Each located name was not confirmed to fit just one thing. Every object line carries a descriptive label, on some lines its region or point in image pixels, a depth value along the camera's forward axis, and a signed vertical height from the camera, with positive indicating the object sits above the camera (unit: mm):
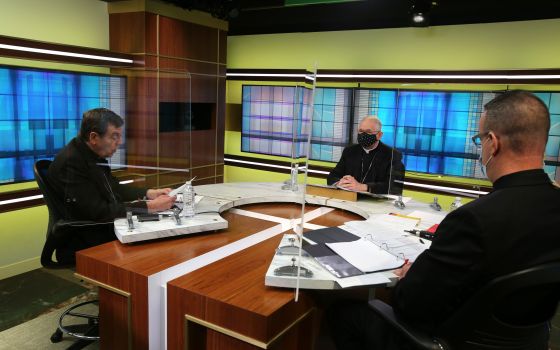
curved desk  1612 -694
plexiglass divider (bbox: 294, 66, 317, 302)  1589 -4
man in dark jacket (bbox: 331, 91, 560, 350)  1335 -319
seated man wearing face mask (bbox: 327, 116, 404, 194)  3400 -316
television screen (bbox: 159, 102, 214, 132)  4257 +6
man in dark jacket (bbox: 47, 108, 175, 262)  2387 -393
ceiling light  3914 +1048
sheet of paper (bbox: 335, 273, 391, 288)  1695 -616
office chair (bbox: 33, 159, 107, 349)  2371 -616
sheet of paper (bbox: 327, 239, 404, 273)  1855 -590
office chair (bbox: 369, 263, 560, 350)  1250 -602
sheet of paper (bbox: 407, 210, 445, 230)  2596 -577
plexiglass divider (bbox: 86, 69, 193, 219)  2857 -123
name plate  3201 -515
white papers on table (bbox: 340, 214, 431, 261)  2121 -583
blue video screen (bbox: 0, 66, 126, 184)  3260 +16
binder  1827 -590
